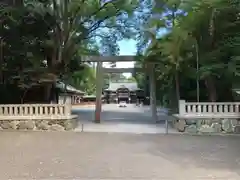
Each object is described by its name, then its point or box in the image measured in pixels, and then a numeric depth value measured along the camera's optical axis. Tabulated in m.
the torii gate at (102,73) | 9.21
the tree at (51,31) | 8.36
